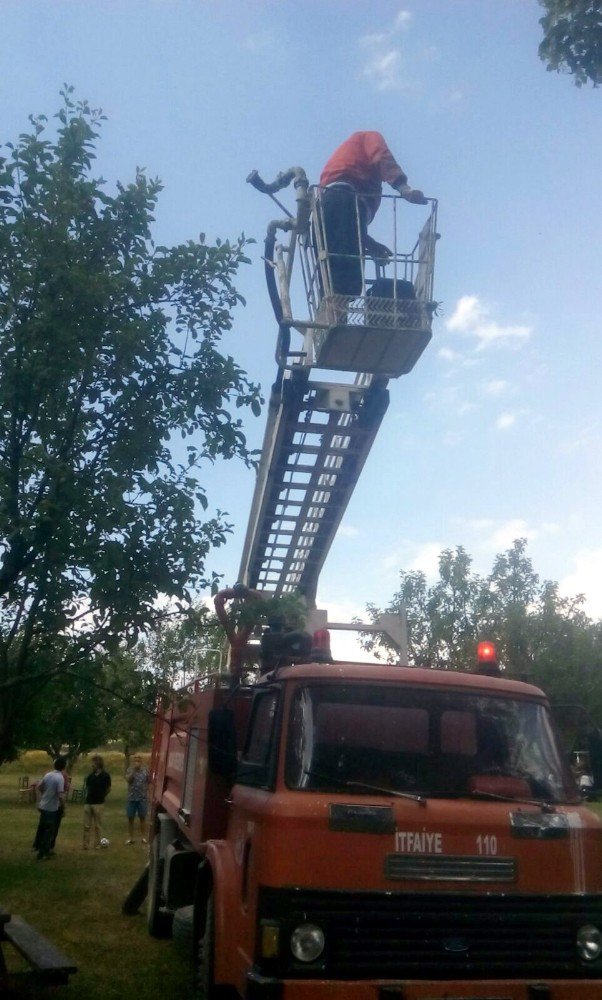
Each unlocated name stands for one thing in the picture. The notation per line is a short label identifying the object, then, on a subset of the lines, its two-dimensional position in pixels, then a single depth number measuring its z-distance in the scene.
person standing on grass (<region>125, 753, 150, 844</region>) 18.17
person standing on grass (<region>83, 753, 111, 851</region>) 16.39
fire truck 4.30
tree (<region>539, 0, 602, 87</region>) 7.22
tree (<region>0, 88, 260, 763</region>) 6.24
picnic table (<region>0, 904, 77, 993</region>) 5.65
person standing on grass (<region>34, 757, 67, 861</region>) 15.43
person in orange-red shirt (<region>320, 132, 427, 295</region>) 7.32
